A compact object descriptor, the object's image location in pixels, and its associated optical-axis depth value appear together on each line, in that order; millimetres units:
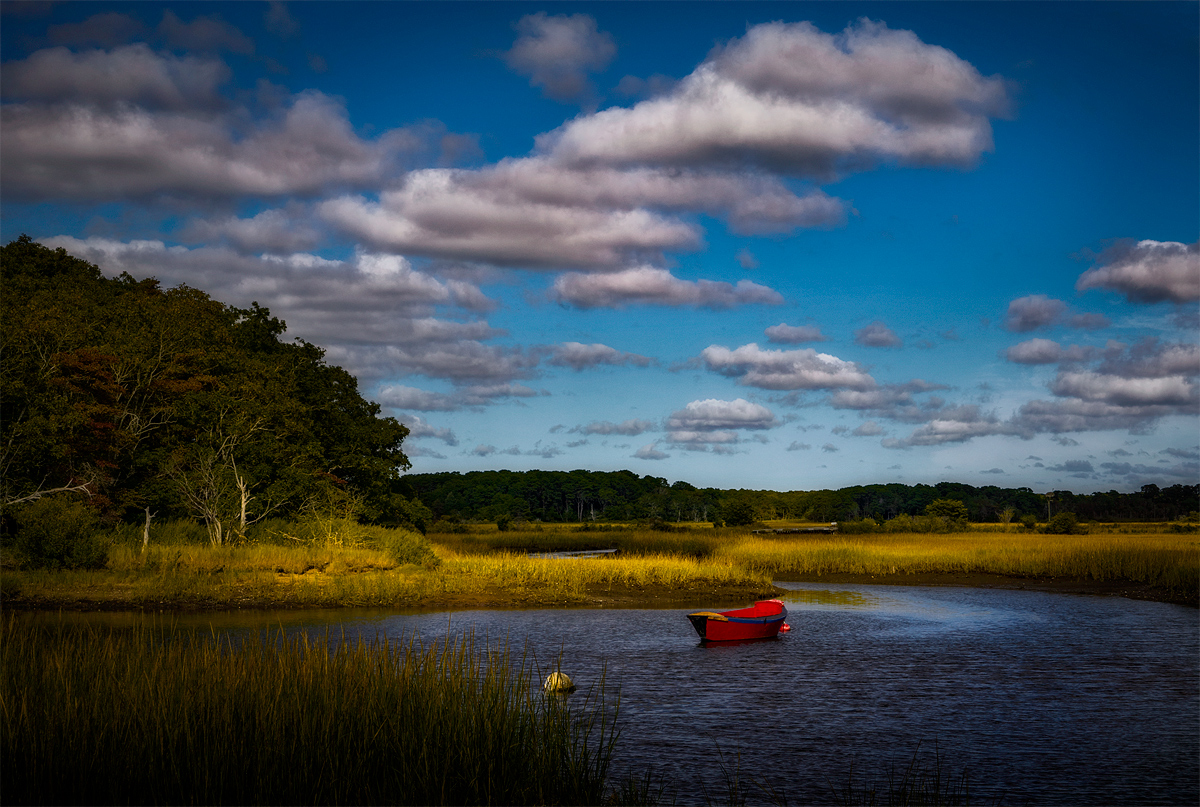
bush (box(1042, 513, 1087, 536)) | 86038
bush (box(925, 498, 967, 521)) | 112325
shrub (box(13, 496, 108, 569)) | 32594
